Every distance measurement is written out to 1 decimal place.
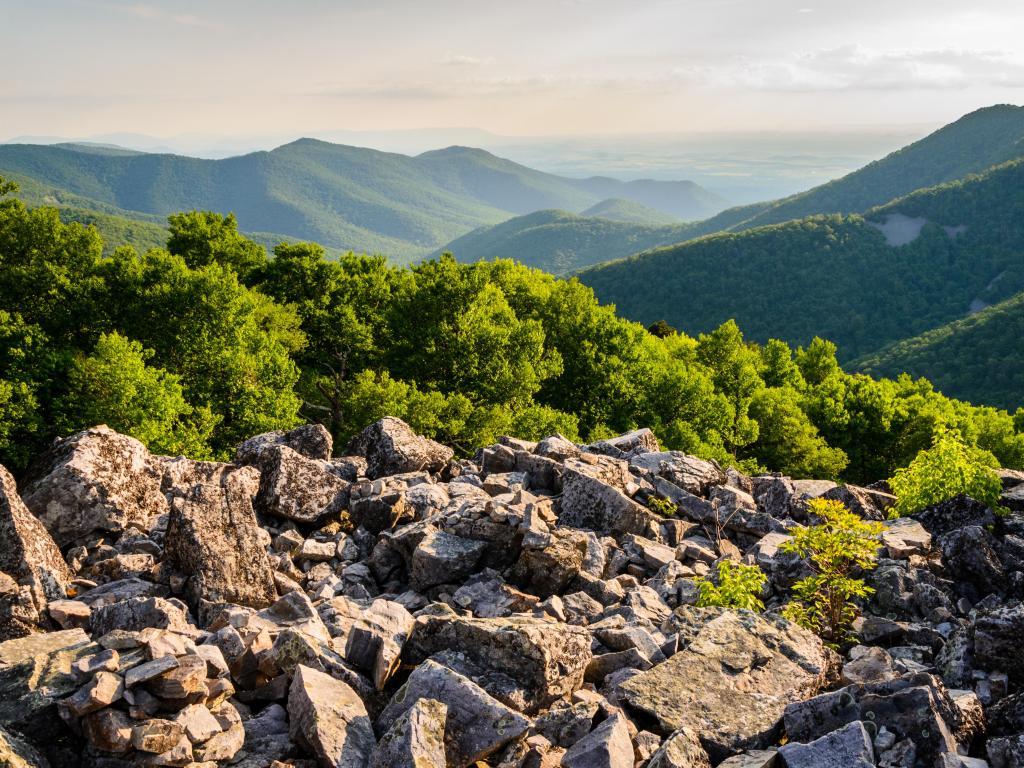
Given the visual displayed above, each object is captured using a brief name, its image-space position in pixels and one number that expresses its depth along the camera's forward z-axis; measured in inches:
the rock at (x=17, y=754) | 283.2
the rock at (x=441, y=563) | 506.0
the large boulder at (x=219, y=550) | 461.7
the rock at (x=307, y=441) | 711.7
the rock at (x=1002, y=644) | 410.6
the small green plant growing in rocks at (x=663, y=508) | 665.6
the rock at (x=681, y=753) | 315.6
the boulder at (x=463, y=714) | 327.0
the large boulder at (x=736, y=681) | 362.0
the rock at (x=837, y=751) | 309.0
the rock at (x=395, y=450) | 708.0
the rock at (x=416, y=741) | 300.8
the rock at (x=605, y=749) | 315.0
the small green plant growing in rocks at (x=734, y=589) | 484.1
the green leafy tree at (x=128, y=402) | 1186.6
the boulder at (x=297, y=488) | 590.2
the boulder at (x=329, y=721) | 315.6
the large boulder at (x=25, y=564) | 400.2
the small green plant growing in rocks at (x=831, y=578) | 481.7
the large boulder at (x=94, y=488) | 541.3
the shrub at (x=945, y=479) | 635.5
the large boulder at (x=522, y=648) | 370.3
